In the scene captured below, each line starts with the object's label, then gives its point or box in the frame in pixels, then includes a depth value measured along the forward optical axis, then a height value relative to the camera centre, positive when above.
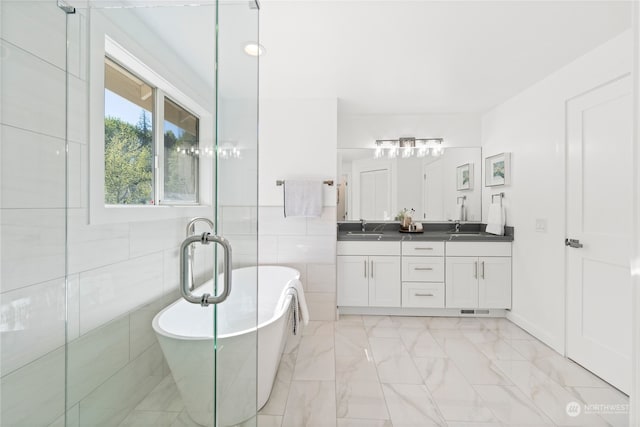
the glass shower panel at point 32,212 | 0.69 -0.01
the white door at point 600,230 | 1.80 -0.11
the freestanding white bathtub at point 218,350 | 0.82 -0.45
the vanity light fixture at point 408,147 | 3.54 +0.84
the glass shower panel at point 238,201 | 0.86 +0.04
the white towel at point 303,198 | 2.95 +0.15
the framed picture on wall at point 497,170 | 2.97 +0.49
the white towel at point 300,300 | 2.20 -0.71
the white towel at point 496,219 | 3.04 -0.06
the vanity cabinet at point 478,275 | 2.99 -0.67
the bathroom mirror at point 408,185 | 3.51 +0.36
